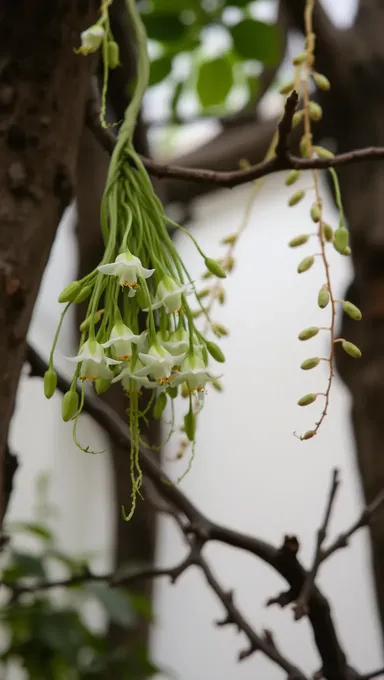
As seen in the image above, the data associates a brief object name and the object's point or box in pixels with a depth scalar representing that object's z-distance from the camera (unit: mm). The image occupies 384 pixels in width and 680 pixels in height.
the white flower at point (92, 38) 821
